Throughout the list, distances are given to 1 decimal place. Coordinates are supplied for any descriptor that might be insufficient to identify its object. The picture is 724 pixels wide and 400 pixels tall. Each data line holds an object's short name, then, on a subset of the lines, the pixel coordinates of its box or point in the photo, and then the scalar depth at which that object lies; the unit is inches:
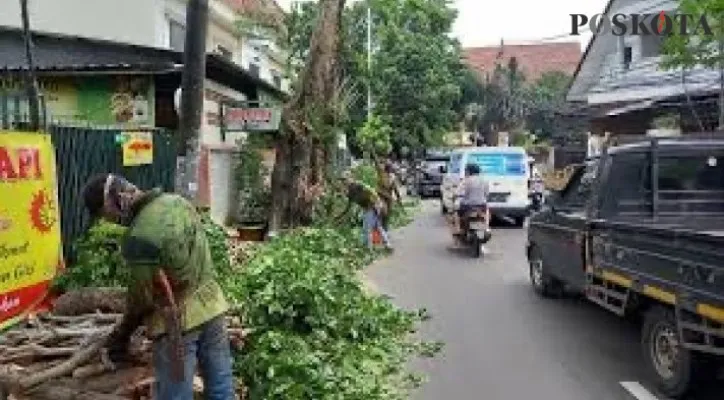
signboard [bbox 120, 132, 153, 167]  370.3
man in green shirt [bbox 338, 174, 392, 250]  590.2
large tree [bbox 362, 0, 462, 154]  1573.6
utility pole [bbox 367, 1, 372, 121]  1352.1
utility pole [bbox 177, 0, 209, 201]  291.3
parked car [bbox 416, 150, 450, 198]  1344.7
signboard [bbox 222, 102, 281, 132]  556.4
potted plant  623.5
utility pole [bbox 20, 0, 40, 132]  297.6
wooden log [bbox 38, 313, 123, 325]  234.8
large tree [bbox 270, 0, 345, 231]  597.0
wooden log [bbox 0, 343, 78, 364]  215.3
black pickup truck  227.3
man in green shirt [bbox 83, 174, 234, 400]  164.7
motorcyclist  585.0
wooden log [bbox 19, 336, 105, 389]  200.4
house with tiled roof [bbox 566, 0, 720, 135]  852.0
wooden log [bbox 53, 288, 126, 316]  248.7
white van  790.5
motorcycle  582.2
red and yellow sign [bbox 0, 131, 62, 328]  247.3
